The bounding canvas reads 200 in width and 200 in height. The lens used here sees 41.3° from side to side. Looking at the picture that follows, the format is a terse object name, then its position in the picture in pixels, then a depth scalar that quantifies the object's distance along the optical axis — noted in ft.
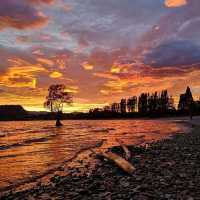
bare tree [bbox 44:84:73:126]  238.27
